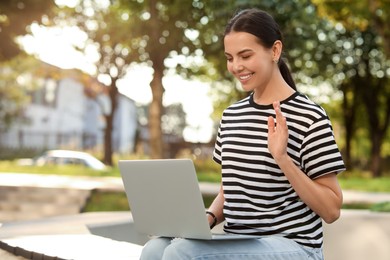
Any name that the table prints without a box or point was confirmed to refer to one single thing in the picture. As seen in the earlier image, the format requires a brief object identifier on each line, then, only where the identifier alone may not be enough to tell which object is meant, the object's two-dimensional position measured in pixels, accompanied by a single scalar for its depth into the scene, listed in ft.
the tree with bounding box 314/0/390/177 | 96.58
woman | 9.55
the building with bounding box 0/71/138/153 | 144.46
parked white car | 78.79
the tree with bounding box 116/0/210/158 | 54.70
